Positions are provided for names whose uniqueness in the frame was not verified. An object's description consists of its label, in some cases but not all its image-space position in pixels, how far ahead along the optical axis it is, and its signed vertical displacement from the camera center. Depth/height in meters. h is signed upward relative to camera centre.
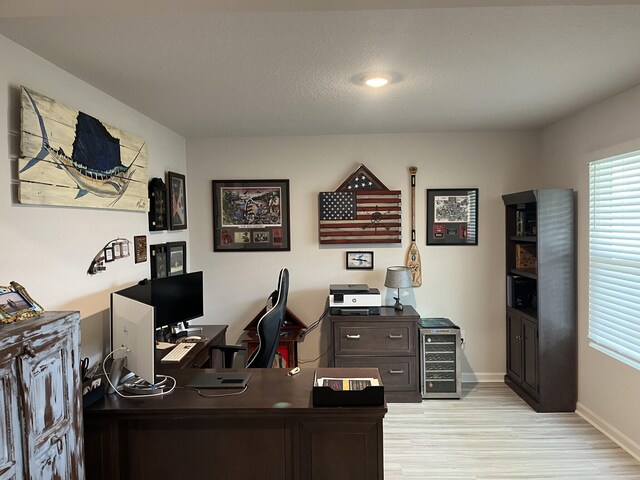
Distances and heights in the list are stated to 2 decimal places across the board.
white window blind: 2.85 -0.20
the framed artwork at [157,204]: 3.42 +0.27
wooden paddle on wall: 4.25 -0.29
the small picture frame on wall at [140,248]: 3.17 -0.09
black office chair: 2.65 -0.64
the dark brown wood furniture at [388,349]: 3.82 -1.09
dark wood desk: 1.98 -1.01
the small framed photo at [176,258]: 3.81 -0.21
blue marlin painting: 2.02 +0.47
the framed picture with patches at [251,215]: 4.28 +0.20
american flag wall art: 4.23 +0.22
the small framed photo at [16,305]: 1.55 -0.27
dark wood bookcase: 3.50 -0.65
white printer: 3.91 -0.66
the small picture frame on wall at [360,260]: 4.29 -0.28
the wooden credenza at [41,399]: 1.38 -0.60
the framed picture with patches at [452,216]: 4.23 +0.16
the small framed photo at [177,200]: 3.81 +0.34
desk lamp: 3.94 -0.44
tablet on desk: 2.25 -0.82
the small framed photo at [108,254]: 2.73 -0.12
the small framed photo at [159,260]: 3.48 -0.21
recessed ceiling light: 2.51 +0.96
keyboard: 2.75 -0.83
